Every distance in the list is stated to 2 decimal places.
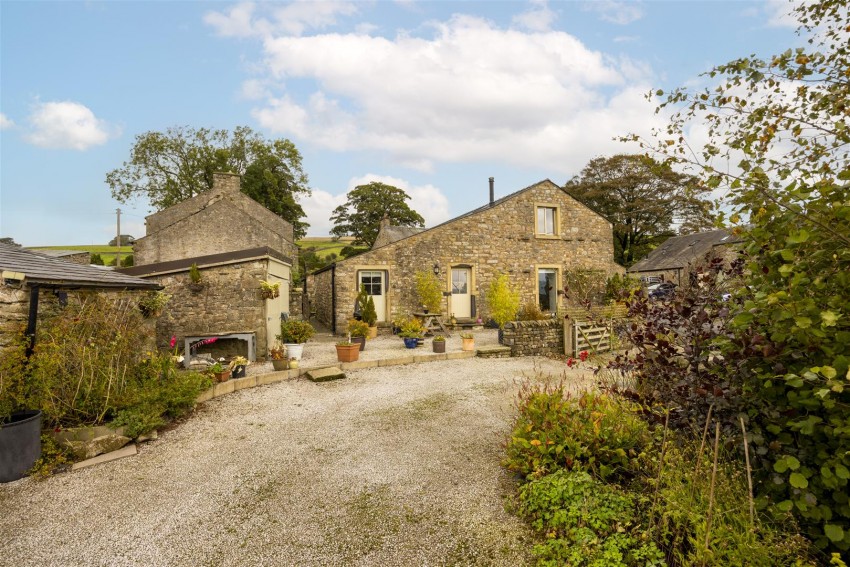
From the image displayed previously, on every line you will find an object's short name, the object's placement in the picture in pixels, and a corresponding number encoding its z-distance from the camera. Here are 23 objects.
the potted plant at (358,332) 10.79
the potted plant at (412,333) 11.12
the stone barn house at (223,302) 8.86
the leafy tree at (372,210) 37.53
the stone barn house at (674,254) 24.55
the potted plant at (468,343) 10.48
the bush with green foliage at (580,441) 3.64
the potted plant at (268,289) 8.91
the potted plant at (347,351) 8.99
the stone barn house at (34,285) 5.00
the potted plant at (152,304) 7.48
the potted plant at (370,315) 13.55
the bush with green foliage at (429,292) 14.69
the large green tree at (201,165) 27.70
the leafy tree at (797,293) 2.01
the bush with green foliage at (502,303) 13.05
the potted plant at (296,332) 9.28
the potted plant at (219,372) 7.11
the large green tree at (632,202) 30.80
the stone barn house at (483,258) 14.79
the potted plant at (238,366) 7.58
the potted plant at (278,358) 8.21
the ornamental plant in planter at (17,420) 4.16
